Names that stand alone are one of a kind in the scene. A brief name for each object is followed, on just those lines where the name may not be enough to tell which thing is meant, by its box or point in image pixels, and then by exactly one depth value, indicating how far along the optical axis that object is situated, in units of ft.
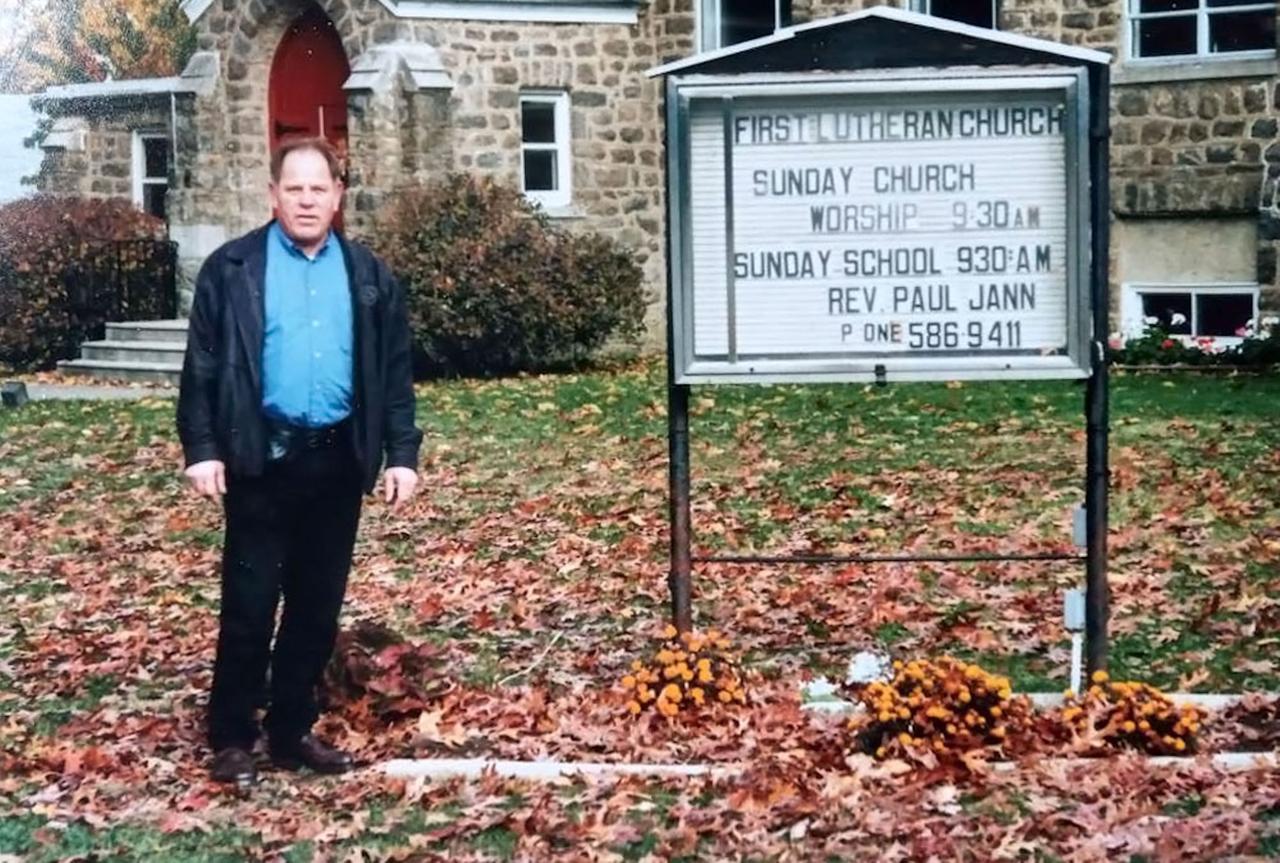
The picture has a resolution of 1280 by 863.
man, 19.98
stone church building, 63.41
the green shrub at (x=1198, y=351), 58.13
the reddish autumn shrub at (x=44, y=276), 70.79
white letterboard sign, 21.89
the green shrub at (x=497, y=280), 62.13
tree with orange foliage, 138.00
